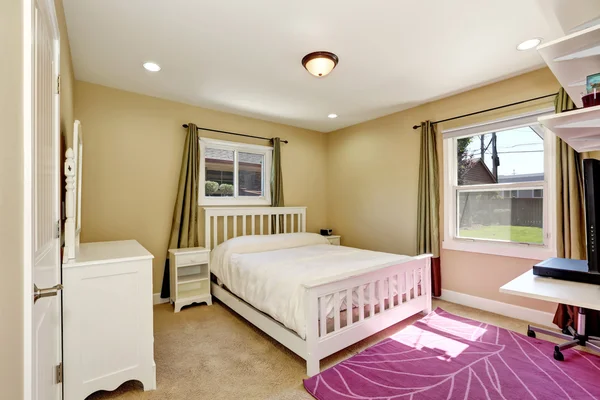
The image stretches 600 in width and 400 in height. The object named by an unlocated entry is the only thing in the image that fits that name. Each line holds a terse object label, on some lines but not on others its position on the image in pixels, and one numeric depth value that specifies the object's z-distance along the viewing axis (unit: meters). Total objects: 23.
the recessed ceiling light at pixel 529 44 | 2.30
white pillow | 3.35
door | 0.80
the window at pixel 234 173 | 3.93
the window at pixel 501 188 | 2.87
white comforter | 2.19
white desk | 1.23
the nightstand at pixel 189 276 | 3.25
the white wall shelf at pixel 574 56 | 1.13
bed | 2.07
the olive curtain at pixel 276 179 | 4.40
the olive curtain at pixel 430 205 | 3.51
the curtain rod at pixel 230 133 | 3.67
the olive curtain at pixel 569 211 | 2.50
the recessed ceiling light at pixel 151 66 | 2.67
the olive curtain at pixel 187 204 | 3.51
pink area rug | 1.81
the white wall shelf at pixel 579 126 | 1.18
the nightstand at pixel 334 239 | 4.71
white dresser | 1.64
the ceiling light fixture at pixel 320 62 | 2.42
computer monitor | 1.42
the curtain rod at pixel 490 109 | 2.77
